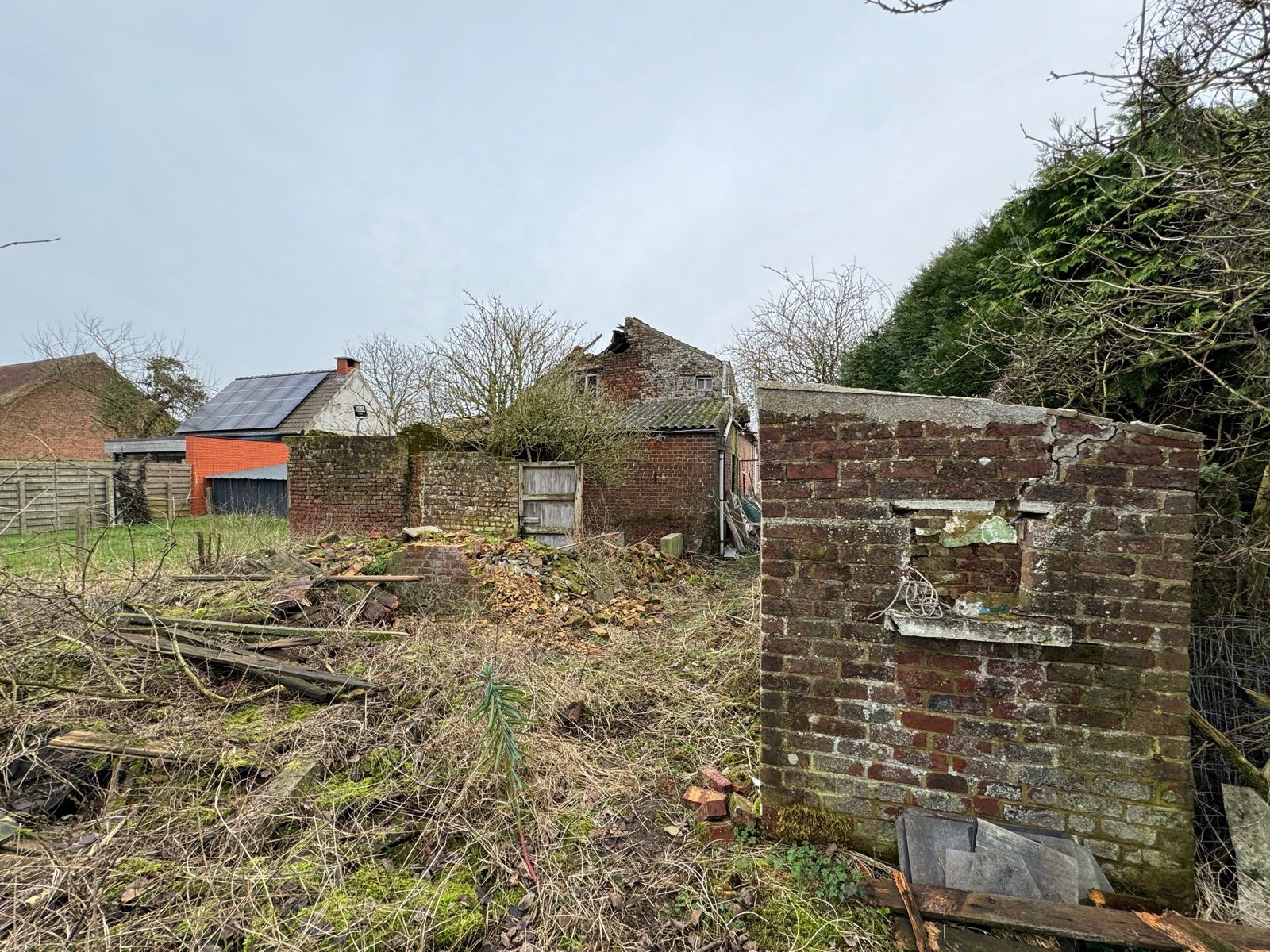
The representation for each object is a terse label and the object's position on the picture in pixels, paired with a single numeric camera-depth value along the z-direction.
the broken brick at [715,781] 2.86
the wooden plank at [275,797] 2.65
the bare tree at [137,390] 22.38
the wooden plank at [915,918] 1.96
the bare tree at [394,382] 21.84
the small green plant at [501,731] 2.72
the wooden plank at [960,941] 1.92
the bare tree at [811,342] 14.18
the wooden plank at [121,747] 3.12
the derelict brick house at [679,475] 13.12
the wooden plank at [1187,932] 1.84
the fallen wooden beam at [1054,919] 1.88
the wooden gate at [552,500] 9.54
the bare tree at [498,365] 9.80
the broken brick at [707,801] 2.68
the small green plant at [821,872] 2.22
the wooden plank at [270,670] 3.95
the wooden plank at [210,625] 4.40
